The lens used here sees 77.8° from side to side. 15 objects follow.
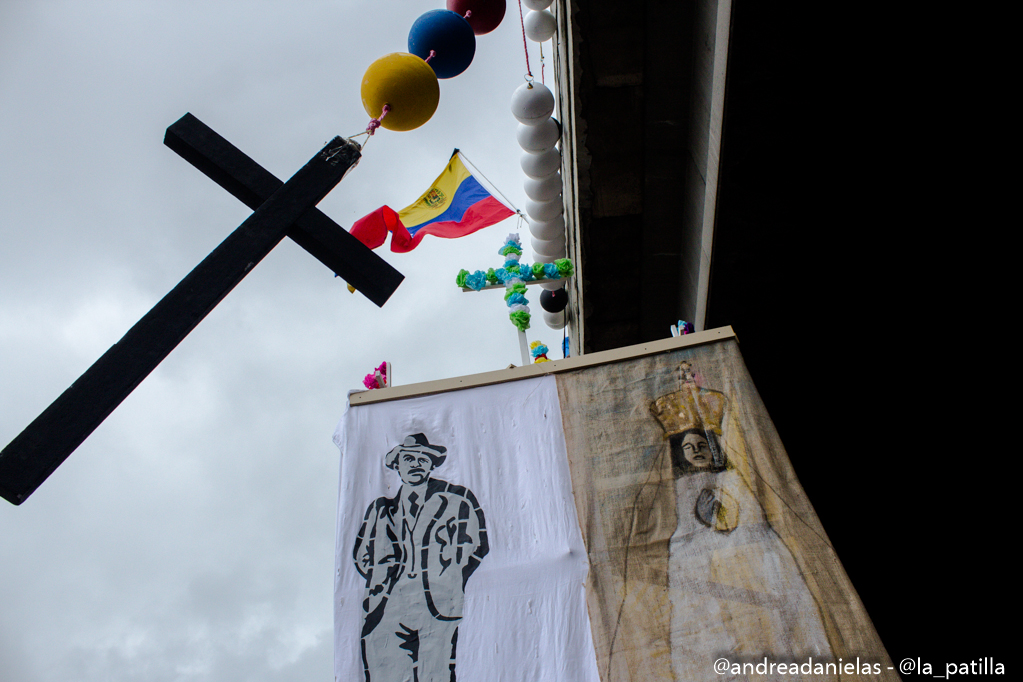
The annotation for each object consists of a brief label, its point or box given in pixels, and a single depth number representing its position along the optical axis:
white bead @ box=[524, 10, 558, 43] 6.12
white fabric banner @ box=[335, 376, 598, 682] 2.67
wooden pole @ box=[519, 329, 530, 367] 6.62
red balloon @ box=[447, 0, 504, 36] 4.14
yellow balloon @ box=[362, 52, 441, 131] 2.79
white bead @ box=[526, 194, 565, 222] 7.25
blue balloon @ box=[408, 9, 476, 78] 3.18
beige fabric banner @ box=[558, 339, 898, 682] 2.45
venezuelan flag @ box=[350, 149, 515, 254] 7.14
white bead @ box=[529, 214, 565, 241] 7.48
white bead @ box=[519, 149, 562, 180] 6.76
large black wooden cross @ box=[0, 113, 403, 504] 2.05
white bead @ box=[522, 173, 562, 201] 6.98
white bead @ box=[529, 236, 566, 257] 7.66
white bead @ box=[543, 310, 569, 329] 8.50
